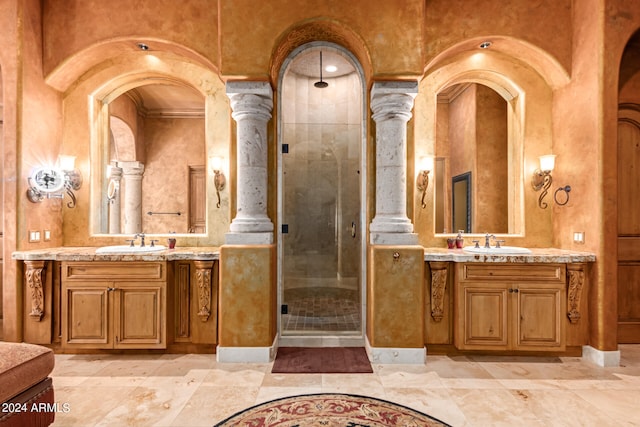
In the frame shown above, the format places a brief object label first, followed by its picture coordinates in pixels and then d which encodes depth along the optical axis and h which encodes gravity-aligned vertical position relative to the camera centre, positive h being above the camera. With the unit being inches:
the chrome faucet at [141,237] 143.6 -10.1
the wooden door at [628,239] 147.7 -10.5
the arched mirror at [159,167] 151.7 +20.4
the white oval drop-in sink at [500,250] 132.4 -14.3
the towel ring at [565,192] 139.6 +8.7
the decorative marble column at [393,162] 127.4 +19.0
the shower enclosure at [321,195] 159.0 +9.1
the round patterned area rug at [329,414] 88.4 -53.4
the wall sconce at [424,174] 147.1 +16.8
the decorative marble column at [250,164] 127.6 +18.3
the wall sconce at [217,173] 150.5 +17.4
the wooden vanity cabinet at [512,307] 127.9 -34.5
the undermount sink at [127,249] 130.6 -14.3
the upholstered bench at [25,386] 69.2 -36.4
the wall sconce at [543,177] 145.0 +15.9
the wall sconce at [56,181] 137.6 +13.1
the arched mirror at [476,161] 153.7 +23.5
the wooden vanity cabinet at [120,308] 128.2 -35.3
